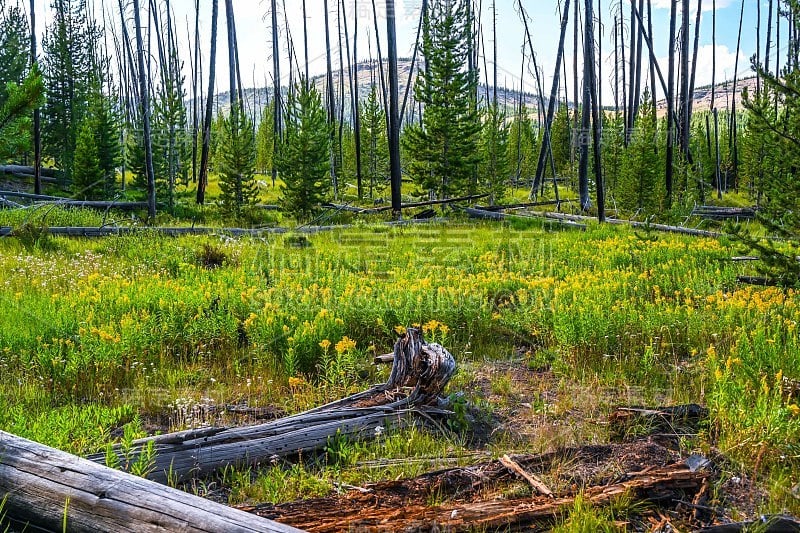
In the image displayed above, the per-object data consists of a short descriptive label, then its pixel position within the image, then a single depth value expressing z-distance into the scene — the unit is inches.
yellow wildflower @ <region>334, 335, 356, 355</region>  174.8
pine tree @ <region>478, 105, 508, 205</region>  1103.6
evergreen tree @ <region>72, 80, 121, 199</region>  896.9
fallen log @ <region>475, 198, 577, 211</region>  722.2
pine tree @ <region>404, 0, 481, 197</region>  836.0
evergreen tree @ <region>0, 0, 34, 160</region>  1096.0
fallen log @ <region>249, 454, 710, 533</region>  99.3
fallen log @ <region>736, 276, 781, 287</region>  189.9
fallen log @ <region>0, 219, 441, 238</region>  468.4
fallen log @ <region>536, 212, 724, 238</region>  507.0
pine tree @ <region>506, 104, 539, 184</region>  1719.4
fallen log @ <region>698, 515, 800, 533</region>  90.5
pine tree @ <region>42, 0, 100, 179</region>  1061.1
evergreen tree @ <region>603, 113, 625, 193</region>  1075.9
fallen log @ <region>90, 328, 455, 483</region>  122.6
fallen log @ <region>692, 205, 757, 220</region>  834.8
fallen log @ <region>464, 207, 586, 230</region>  701.9
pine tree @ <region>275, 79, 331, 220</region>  756.6
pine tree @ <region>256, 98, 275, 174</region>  1720.0
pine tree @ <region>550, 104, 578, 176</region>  1667.1
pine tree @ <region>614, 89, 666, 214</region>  823.1
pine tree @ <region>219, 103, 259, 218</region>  762.2
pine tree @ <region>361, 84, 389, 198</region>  1385.5
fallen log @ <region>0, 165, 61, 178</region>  950.0
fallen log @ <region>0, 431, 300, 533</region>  81.2
